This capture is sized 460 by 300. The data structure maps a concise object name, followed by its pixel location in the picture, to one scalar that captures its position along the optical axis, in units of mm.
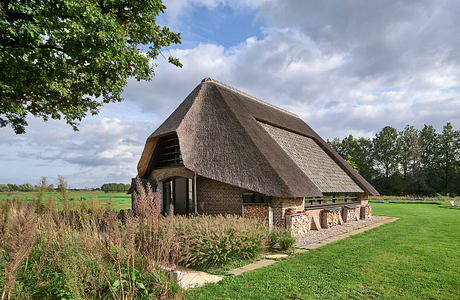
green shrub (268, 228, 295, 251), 7902
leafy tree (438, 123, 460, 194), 48641
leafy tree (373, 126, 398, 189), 53238
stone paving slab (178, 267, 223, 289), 5129
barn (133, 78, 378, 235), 10320
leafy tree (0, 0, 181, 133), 6305
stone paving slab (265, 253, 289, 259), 7207
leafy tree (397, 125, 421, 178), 50750
